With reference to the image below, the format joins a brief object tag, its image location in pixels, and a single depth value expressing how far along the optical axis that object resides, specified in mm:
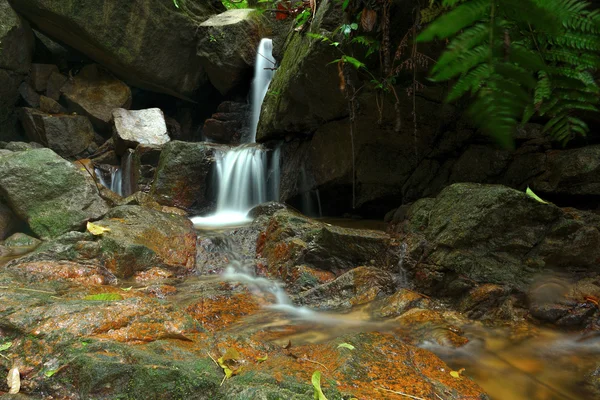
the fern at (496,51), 667
